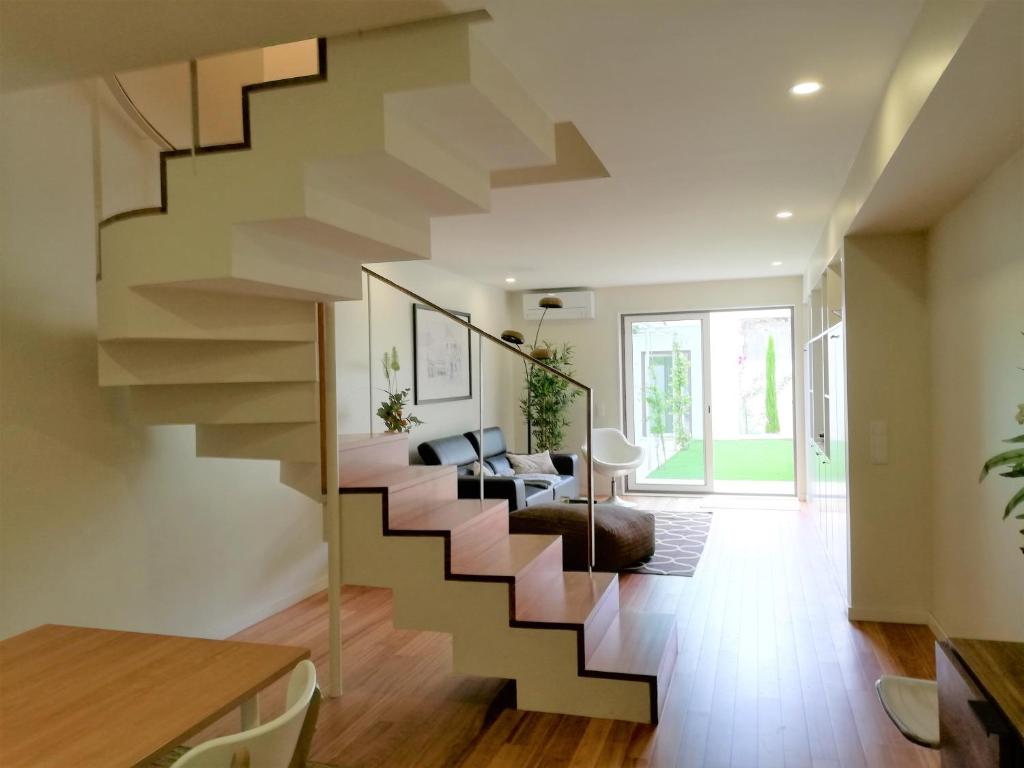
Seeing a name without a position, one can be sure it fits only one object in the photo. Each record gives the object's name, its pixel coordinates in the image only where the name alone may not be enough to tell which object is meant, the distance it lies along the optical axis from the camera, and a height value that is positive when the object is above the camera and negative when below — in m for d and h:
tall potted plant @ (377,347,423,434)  5.27 -0.08
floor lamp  5.89 +0.40
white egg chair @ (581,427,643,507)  8.10 -0.73
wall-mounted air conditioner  8.91 +1.00
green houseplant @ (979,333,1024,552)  1.64 -0.19
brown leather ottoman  5.20 -1.03
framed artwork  6.66 +0.31
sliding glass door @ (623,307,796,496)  8.77 -0.06
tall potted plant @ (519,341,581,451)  8.84 -0.15
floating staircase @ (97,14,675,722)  2.35 +0.35
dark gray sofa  6.01 -0.74
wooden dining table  1.44 -0.67
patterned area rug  5.53 -1.32
